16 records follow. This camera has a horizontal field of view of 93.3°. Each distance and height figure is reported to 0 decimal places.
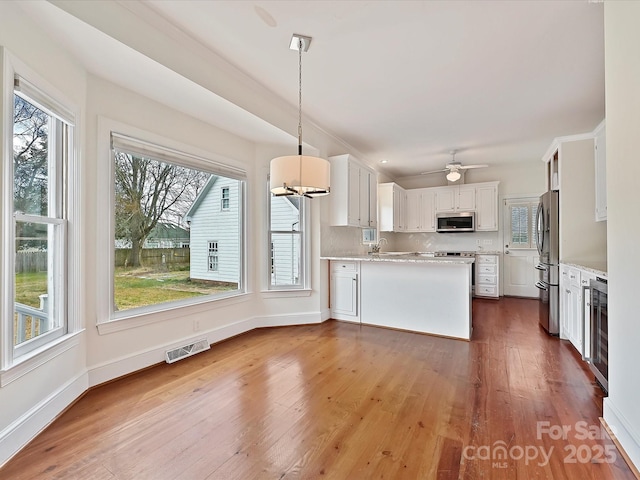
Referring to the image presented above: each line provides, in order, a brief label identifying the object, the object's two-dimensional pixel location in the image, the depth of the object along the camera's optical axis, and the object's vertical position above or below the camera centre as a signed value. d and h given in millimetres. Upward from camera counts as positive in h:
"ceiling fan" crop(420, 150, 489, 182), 5256 +1254
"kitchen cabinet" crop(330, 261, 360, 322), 4332 -753
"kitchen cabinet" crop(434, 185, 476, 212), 6465 +895
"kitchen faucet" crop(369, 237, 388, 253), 6006 -136
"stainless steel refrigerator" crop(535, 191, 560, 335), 3708 -274
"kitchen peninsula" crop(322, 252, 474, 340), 3637 -708
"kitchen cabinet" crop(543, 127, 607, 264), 3590 +423
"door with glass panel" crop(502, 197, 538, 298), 6141 -202
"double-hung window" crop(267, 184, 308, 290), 4156 -51
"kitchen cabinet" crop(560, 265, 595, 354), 2652 -666
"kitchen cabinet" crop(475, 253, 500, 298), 6125 -750
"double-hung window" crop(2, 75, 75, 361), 1752 +129
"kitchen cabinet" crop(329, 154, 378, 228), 4453 +729
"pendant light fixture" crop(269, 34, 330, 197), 2324 +526
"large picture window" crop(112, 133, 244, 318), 2732 +122
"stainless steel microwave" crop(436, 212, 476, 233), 6391 +379
